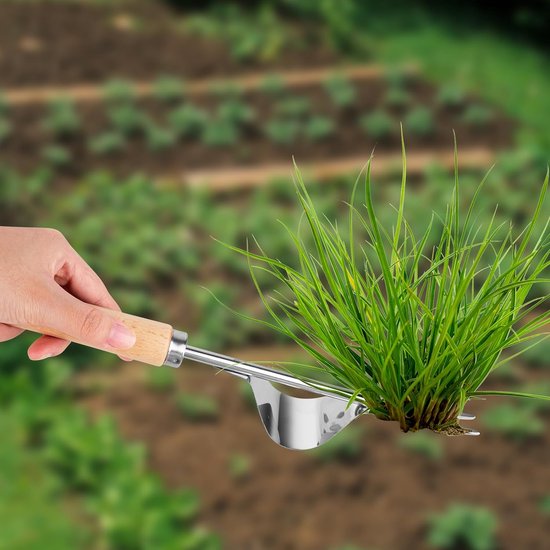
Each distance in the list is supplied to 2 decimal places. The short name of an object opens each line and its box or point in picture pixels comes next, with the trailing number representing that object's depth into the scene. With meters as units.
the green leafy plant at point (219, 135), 5.03
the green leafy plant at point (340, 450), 3.19
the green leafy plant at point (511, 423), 3.38
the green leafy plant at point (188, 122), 5.13
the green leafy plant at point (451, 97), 5.51
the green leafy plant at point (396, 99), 5.45
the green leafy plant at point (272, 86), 5.47
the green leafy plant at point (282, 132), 5.09
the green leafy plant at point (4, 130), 4.97
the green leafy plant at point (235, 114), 5.17
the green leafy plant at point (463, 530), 2.94
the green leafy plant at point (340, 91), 5.39
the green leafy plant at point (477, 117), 5.34
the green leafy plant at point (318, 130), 5.09
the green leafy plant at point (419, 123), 5.21
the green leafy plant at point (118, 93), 5.30
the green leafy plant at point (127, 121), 5.09
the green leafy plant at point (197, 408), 3.36
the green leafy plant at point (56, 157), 4.81
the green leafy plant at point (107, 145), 4.91
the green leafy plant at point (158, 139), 4.98
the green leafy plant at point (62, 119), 5.01
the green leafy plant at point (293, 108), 5.28
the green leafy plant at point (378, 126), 5.15
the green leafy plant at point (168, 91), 5.38
